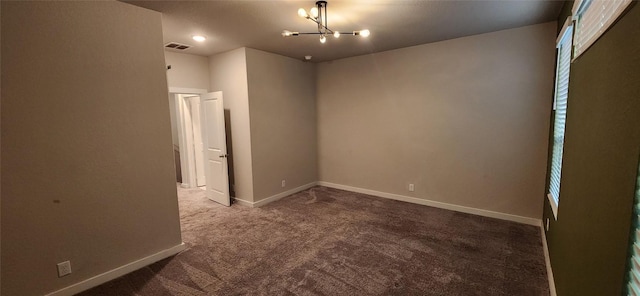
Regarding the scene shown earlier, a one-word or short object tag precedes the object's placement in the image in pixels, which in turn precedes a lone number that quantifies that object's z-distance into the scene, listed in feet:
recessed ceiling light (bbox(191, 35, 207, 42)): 11.79
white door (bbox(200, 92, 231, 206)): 14.56
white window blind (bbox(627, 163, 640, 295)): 2.80
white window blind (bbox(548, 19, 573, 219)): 7.76
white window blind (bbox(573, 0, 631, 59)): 3.69
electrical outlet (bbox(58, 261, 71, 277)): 7.60
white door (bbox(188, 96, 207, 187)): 18.79
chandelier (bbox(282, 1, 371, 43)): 8.15
